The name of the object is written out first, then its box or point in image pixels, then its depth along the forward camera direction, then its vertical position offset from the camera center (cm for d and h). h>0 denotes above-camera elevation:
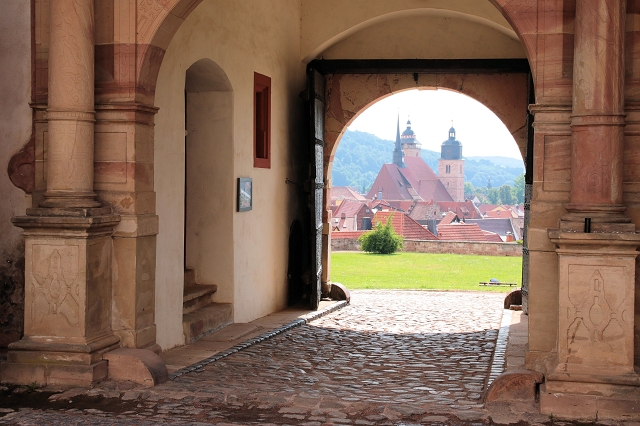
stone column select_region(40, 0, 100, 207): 606 +68
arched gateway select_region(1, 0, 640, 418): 520 +11
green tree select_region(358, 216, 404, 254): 3127 -145
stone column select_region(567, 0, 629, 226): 525 +59
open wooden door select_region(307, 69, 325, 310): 1129 +30
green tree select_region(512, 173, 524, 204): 16425 +220
